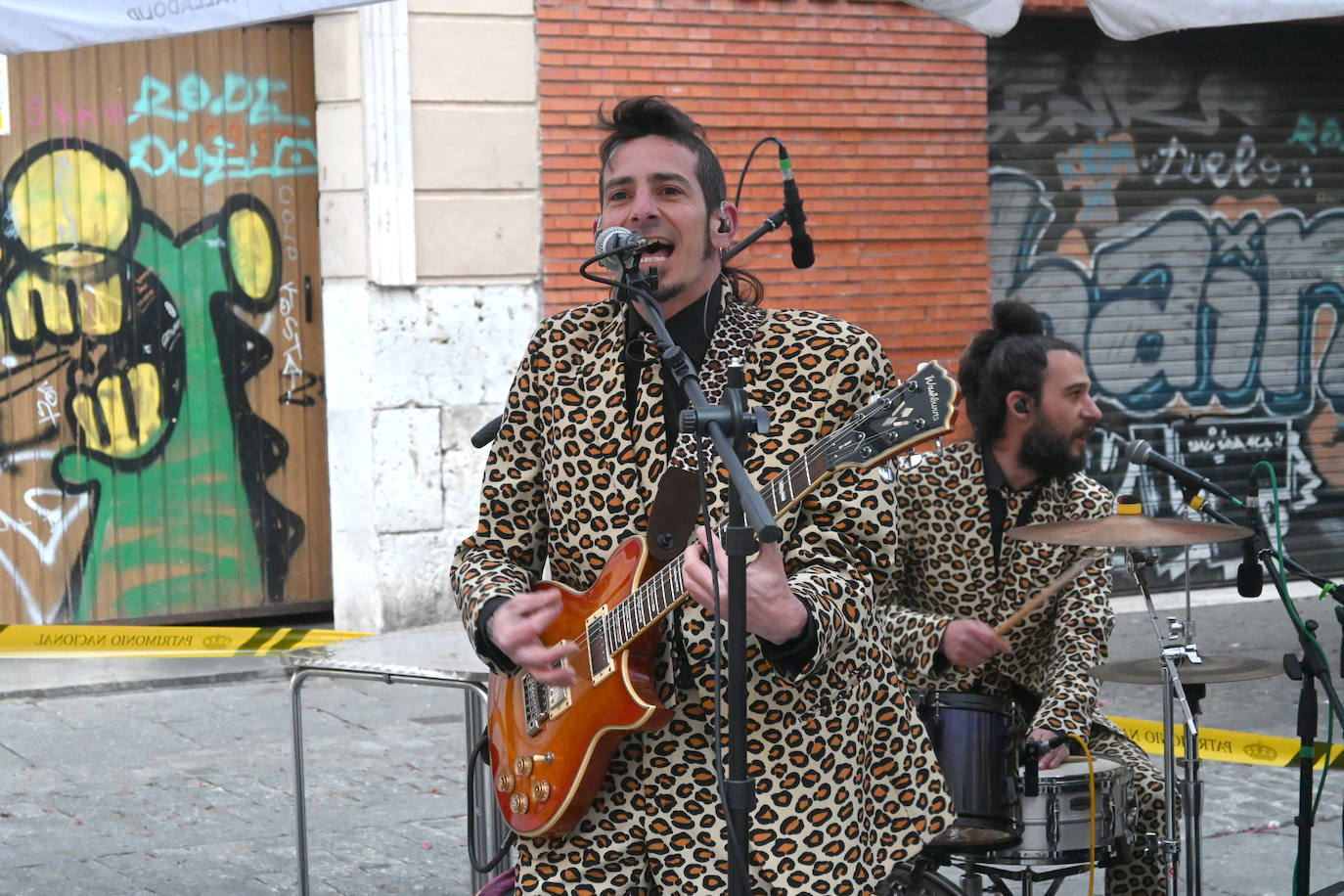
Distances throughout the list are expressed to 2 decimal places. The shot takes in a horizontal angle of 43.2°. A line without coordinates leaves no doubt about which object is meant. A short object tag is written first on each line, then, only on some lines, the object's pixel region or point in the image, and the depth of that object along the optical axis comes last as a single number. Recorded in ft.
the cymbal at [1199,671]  14.98
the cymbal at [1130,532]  14.07
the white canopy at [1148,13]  15.99
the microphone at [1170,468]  14.30
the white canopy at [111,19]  13.67
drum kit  13.84
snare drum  13.99
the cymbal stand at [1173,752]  14.53
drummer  15.25
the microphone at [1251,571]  14.70
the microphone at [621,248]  9.86
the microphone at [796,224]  13.53
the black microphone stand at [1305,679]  14.26
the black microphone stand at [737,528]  8.60
